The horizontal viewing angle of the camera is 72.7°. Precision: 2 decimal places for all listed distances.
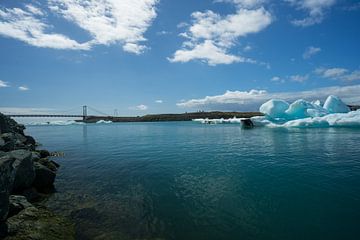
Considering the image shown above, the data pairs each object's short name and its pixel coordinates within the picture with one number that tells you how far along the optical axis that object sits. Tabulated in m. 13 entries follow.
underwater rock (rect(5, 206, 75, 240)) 5.88
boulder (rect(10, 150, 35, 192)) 8.60
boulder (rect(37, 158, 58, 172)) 13.34
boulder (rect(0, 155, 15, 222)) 5.82
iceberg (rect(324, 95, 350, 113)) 44.06
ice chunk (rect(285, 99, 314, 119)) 44.00
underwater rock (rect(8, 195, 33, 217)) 6.71
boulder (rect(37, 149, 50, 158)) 19.38
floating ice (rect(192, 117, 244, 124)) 77.03
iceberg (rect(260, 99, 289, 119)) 45.62
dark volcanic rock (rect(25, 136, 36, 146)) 24.47
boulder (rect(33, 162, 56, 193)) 10.31
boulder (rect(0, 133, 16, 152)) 13.22
